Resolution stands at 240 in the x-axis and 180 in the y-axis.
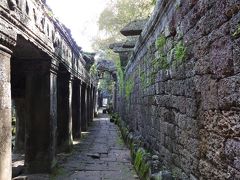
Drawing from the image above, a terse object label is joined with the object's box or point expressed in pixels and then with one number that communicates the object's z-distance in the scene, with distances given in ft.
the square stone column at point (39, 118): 14.36
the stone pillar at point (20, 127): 20.44
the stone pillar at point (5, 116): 8.06
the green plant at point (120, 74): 36.22
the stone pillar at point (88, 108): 38.54
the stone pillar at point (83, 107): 31.54
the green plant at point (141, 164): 12.12
